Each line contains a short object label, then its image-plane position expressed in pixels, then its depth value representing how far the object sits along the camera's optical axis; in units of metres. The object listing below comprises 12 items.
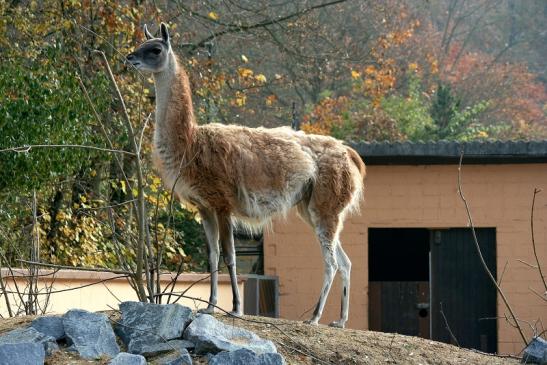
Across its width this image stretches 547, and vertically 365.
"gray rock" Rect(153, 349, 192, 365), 13.47
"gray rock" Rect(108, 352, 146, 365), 13.08
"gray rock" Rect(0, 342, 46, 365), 12.50
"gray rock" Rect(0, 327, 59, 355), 13.31
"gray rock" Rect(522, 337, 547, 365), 17.23
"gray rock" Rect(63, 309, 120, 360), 13.58
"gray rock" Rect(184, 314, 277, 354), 13.88
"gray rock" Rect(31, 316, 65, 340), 13.85
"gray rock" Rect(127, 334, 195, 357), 13.76
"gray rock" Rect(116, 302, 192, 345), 14.03
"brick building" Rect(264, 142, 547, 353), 32.76
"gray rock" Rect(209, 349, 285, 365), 13.36
